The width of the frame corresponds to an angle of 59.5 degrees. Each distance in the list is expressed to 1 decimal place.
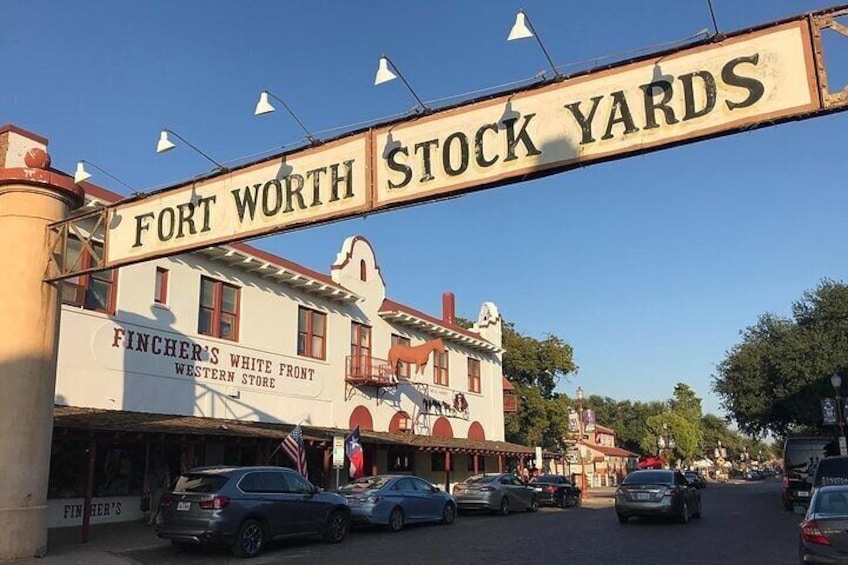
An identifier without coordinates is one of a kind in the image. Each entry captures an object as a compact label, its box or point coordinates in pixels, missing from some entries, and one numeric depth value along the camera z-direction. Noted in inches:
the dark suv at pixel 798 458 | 1016.2
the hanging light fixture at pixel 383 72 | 345.7
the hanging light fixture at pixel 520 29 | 305.6
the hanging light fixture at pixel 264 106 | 386.9
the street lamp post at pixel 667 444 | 3493.6
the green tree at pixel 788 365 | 1434.5
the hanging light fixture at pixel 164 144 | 434.0
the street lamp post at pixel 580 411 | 1864.2
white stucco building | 727.7
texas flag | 895.7
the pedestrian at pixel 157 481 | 783.1
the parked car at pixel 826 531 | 325.8
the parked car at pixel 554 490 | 1237.6
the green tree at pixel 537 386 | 2043.6
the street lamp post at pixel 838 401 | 1127.6
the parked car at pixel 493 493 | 989.8
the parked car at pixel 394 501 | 728.3
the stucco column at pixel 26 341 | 503.2
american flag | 791.1
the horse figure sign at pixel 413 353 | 1248.8
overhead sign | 310.0
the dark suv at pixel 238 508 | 535.2
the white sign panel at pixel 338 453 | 836.6
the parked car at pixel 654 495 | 805.9
